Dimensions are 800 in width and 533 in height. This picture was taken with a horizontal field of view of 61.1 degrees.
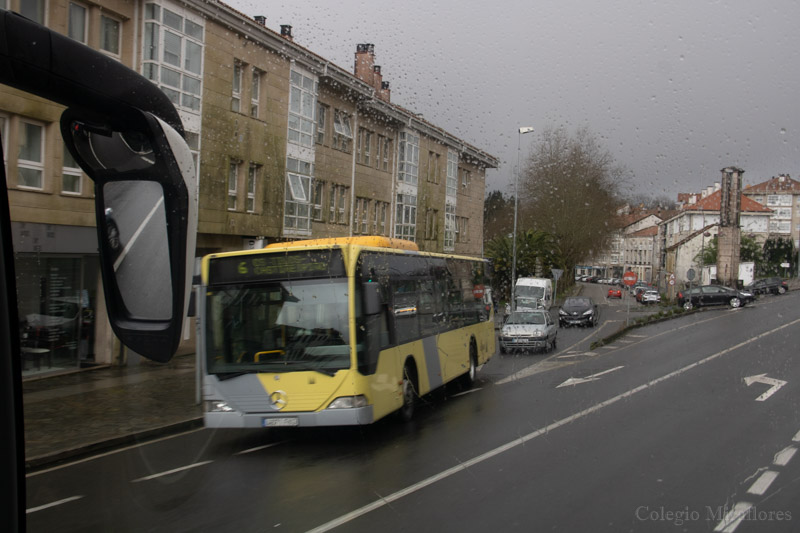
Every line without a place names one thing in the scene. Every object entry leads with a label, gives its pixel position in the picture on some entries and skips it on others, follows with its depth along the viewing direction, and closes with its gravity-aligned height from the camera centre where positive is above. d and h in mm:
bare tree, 25984 +2759
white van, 38500 -2120
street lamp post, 27939 +33
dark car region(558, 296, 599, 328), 35125 -2956
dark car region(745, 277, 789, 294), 48531 -1743
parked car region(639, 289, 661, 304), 49031 -2822
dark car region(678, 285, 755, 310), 41338 -2183
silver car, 23719 -2762
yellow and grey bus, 7898 -1106
